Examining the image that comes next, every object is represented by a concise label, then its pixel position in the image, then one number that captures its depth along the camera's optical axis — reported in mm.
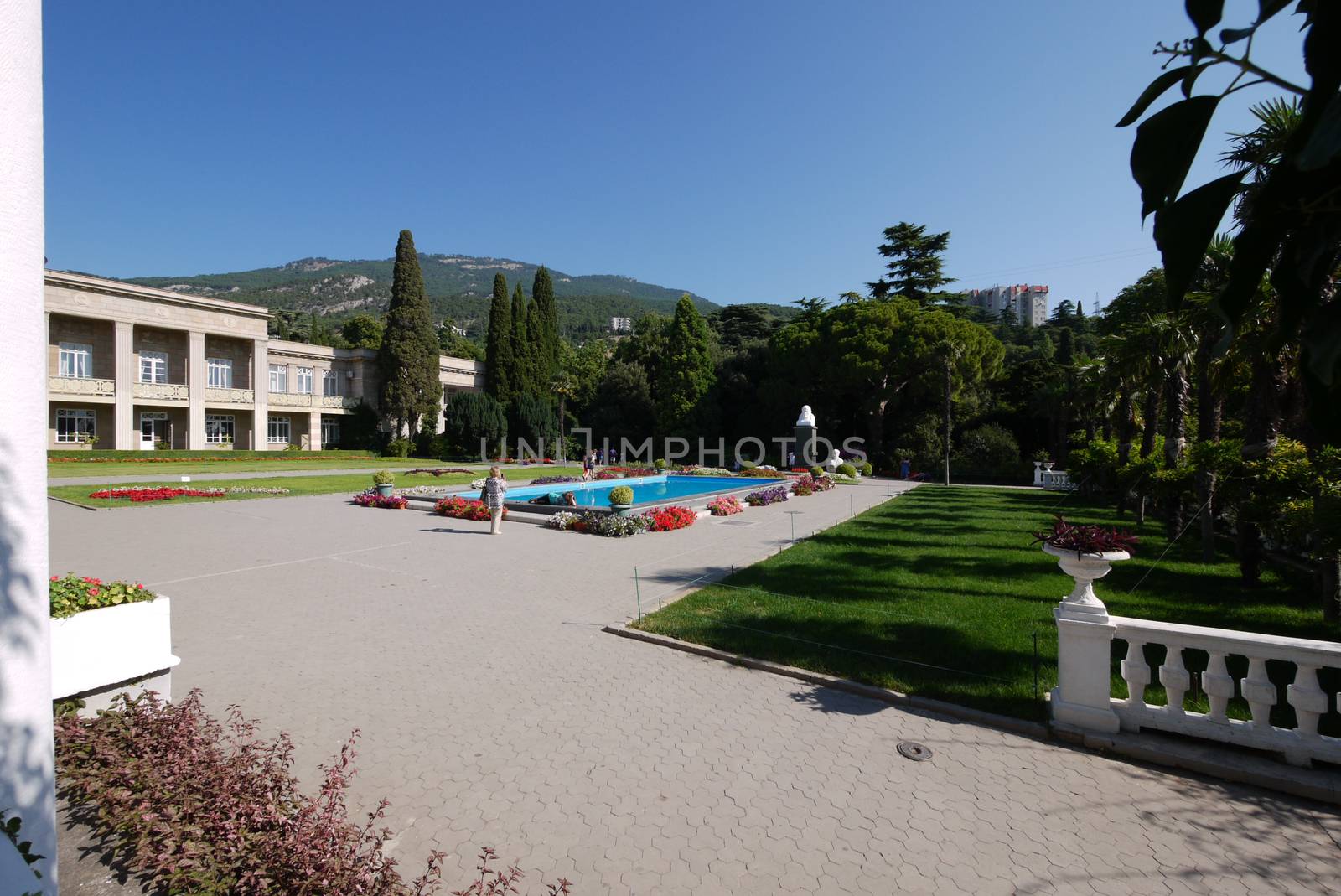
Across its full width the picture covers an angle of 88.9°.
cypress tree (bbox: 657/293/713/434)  46031
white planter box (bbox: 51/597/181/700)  4684
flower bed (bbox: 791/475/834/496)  26531
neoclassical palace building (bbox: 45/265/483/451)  38000
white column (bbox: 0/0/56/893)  2871
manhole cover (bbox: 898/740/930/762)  5130
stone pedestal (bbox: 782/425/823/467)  38844
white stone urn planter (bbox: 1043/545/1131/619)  5332
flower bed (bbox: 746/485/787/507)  22391
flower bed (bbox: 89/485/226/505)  20828
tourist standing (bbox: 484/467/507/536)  15320
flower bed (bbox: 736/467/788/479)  33406
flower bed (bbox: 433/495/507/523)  18047
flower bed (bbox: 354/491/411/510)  20828
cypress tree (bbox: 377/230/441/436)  47188
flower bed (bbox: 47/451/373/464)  32844
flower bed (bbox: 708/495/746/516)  19969
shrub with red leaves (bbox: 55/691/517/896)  3223
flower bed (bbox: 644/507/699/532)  16719
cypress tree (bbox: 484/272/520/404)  51781
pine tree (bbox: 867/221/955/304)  44625
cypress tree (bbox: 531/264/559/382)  54094
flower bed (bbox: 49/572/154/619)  4742
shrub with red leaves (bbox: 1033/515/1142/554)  5465
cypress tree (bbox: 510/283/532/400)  52438
